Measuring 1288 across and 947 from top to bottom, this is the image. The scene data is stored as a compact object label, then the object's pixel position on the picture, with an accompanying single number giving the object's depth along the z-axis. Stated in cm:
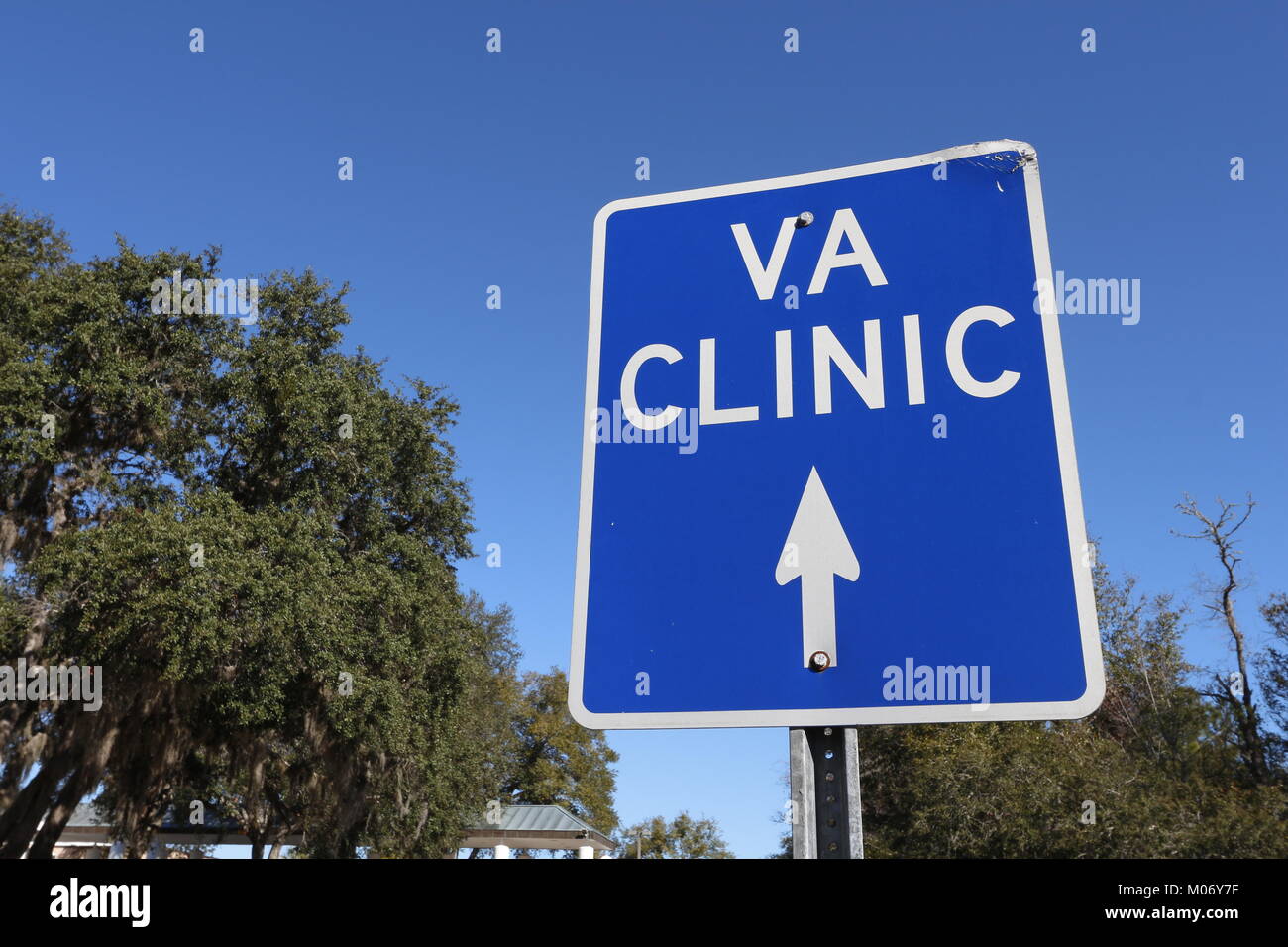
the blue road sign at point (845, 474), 145
